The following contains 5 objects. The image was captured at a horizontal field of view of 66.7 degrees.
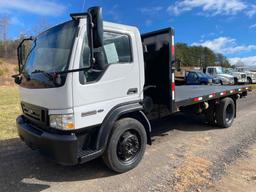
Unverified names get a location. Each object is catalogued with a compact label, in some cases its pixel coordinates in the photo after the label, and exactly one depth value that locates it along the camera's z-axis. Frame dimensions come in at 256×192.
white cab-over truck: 2.58
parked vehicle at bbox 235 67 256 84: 21.33
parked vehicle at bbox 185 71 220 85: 16.44
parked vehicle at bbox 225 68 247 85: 19.48
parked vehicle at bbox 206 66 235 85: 18.36
